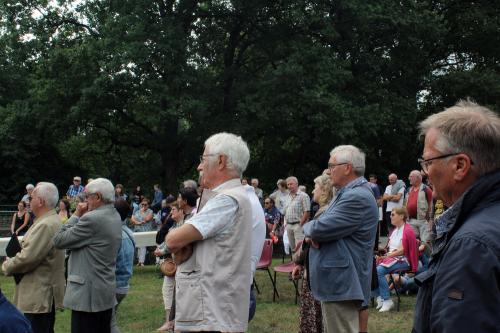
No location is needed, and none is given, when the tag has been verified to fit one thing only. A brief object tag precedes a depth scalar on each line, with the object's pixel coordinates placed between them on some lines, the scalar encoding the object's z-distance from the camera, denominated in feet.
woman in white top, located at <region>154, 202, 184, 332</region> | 21.92
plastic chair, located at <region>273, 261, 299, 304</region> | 29.27
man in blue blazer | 14.85
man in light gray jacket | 16.28
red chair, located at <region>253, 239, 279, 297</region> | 29.17
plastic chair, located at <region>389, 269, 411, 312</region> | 28.41
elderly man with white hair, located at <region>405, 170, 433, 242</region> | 34.47
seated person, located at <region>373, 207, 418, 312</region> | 28.04
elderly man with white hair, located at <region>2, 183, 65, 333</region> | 16.84
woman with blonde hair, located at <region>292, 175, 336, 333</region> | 19.34
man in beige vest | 10.57
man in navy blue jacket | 5.56
